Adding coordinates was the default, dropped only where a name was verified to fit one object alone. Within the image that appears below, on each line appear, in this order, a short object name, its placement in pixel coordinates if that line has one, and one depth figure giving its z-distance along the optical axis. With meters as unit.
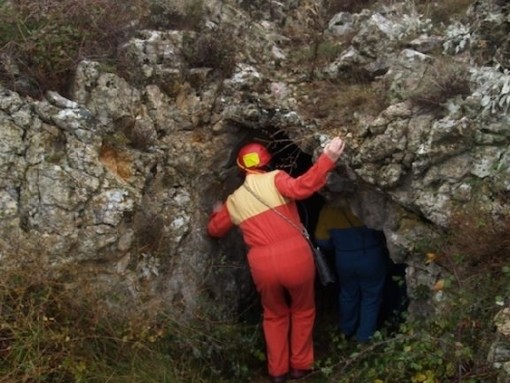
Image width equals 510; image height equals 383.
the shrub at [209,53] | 5.80
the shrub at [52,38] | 5.18
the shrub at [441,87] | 4.94
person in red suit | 5.41
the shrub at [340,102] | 5.36
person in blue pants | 6.03
